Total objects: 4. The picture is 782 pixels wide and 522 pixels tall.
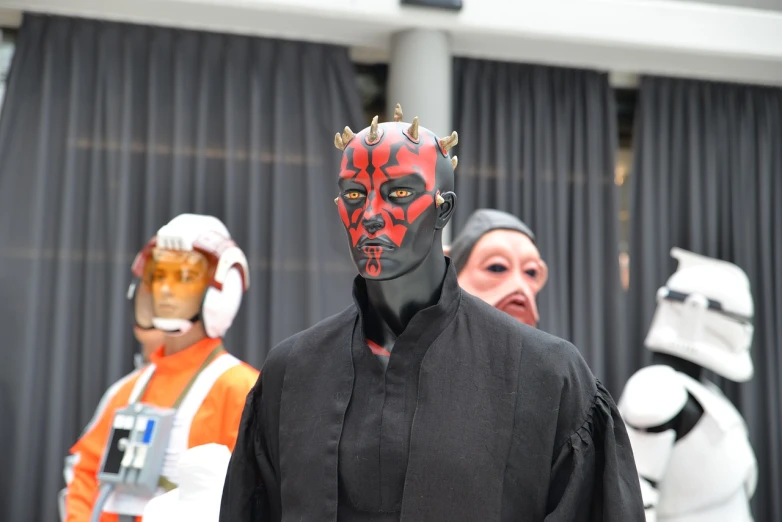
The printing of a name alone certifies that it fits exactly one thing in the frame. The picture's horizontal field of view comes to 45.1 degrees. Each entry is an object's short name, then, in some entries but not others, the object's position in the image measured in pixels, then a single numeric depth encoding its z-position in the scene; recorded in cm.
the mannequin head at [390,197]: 174
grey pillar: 502
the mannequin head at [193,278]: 329
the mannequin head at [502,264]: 353
